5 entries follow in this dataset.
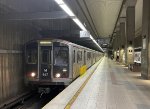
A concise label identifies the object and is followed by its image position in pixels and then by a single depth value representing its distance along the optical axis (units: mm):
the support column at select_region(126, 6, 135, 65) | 12995
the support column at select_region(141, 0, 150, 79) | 7228
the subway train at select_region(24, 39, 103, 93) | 6307
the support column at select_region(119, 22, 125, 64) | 18769
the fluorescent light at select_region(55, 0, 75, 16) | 4301
